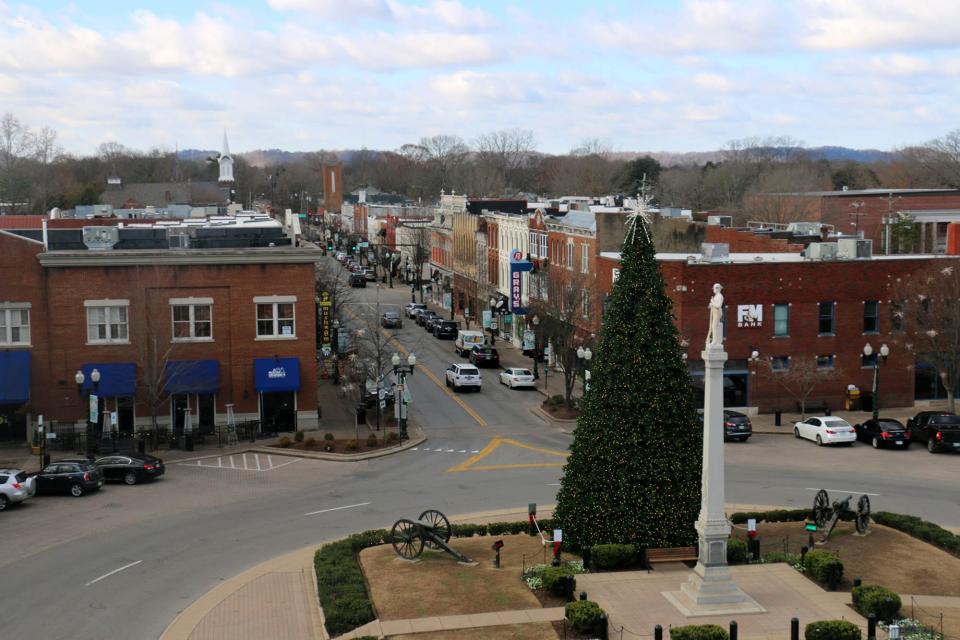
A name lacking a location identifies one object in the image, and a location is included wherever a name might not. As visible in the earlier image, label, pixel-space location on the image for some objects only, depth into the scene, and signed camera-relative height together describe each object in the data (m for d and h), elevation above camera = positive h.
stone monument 23.86 -6.66
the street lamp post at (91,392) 43.31 -7.35
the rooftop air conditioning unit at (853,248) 52.00 -1.86
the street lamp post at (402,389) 46.72 -7.54
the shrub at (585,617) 22.56 -8.09
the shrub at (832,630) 21.44 -7.94
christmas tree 27.38 -5.41
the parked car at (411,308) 94.32 -8.41
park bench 27.11 -8.25
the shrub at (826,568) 25.78 -8.17
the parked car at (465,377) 58.09 -8.65
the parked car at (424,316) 86.88 -8.34
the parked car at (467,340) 70.97 -8.34
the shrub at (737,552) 27.84 -8.38
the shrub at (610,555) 26.84 -8.16
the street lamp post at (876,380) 46.78 -7.16
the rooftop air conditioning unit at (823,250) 51.94 -1.95
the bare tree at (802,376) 49.75 -7.47
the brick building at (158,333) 46.69 -5.27
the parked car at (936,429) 42.72 -8.42
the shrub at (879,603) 23.48 -8.15
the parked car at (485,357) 66.19 -8.70
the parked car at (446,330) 80.00 -8.66
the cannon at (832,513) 29.79 -8.05
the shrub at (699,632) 21.23 -7.91
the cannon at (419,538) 28.27 -8.27
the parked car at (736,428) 45.28 -8.74
